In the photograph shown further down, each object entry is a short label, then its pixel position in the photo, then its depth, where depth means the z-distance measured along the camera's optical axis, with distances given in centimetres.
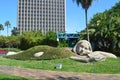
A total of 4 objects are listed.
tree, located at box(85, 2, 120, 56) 1774
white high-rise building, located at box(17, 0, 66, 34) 7114
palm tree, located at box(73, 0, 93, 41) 1752
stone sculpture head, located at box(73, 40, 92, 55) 1401
